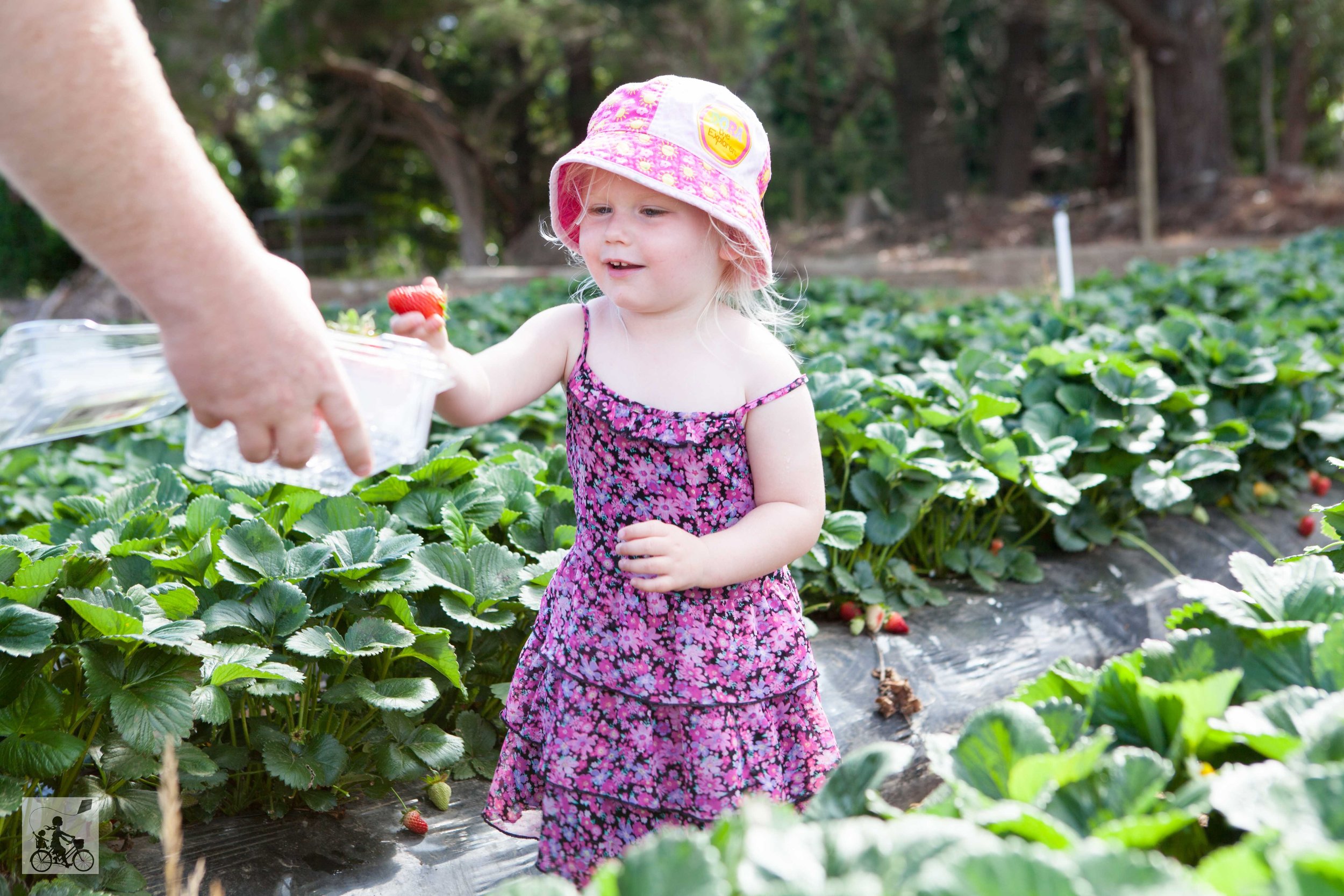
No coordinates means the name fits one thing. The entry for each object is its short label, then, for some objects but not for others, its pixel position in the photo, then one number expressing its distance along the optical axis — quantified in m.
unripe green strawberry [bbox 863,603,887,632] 2.75
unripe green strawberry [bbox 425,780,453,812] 2.17
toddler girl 1.65
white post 5.49
